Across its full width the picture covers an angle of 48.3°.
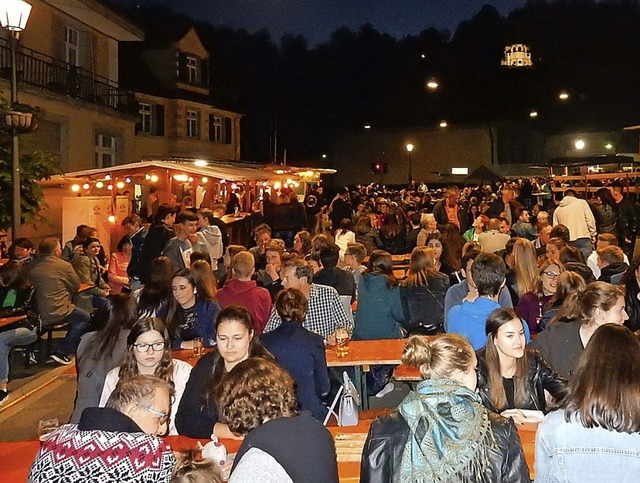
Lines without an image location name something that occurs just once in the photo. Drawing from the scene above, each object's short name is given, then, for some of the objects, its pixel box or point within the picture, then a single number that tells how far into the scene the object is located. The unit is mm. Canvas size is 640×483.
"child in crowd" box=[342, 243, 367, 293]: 8977
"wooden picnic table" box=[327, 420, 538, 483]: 3865
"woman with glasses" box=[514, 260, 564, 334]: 6906
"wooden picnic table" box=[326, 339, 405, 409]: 6438
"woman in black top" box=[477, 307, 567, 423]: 4391
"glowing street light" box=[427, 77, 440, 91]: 23795
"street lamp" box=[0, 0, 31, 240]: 9242
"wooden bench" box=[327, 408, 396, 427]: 6394
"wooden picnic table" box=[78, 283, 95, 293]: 10510
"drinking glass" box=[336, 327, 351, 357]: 6566
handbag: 5719
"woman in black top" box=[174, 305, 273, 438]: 4516
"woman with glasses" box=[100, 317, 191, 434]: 4660
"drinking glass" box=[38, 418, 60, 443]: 3936
